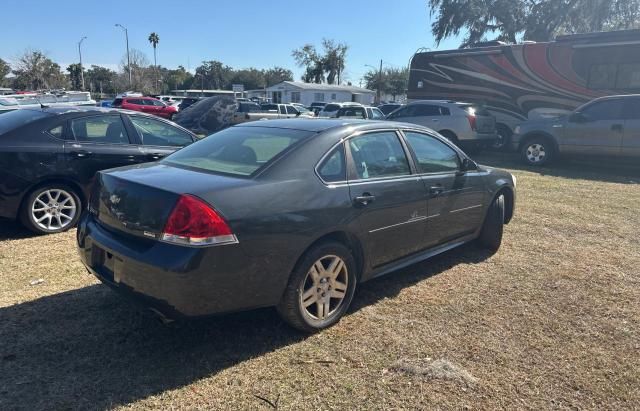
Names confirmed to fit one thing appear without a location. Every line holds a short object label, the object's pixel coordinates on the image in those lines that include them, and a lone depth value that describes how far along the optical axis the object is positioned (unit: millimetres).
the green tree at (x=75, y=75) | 81938
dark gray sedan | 2820
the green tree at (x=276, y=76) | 102438
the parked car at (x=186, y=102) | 31391
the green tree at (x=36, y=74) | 62312
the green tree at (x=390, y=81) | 77562
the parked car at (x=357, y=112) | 22516
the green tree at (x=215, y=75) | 104438
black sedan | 5177
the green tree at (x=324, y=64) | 77562
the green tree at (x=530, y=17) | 29953
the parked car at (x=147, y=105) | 29734
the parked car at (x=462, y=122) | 13891
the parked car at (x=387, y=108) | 30080
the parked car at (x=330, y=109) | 25572
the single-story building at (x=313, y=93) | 59688
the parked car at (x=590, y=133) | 11180
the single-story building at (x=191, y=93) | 71650
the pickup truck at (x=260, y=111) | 20328
